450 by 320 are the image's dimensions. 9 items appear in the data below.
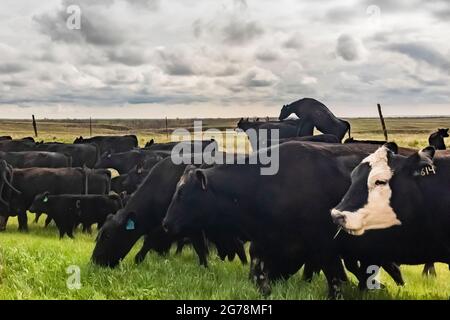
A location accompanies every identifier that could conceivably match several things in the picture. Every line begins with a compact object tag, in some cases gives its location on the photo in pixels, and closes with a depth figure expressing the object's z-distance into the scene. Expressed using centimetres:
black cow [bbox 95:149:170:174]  1584
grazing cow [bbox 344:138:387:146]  853
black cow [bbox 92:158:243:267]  783
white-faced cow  519
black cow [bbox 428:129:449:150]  1029
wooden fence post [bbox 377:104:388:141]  2048
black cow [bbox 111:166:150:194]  1364
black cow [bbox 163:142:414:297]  616
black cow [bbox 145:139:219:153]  1509
